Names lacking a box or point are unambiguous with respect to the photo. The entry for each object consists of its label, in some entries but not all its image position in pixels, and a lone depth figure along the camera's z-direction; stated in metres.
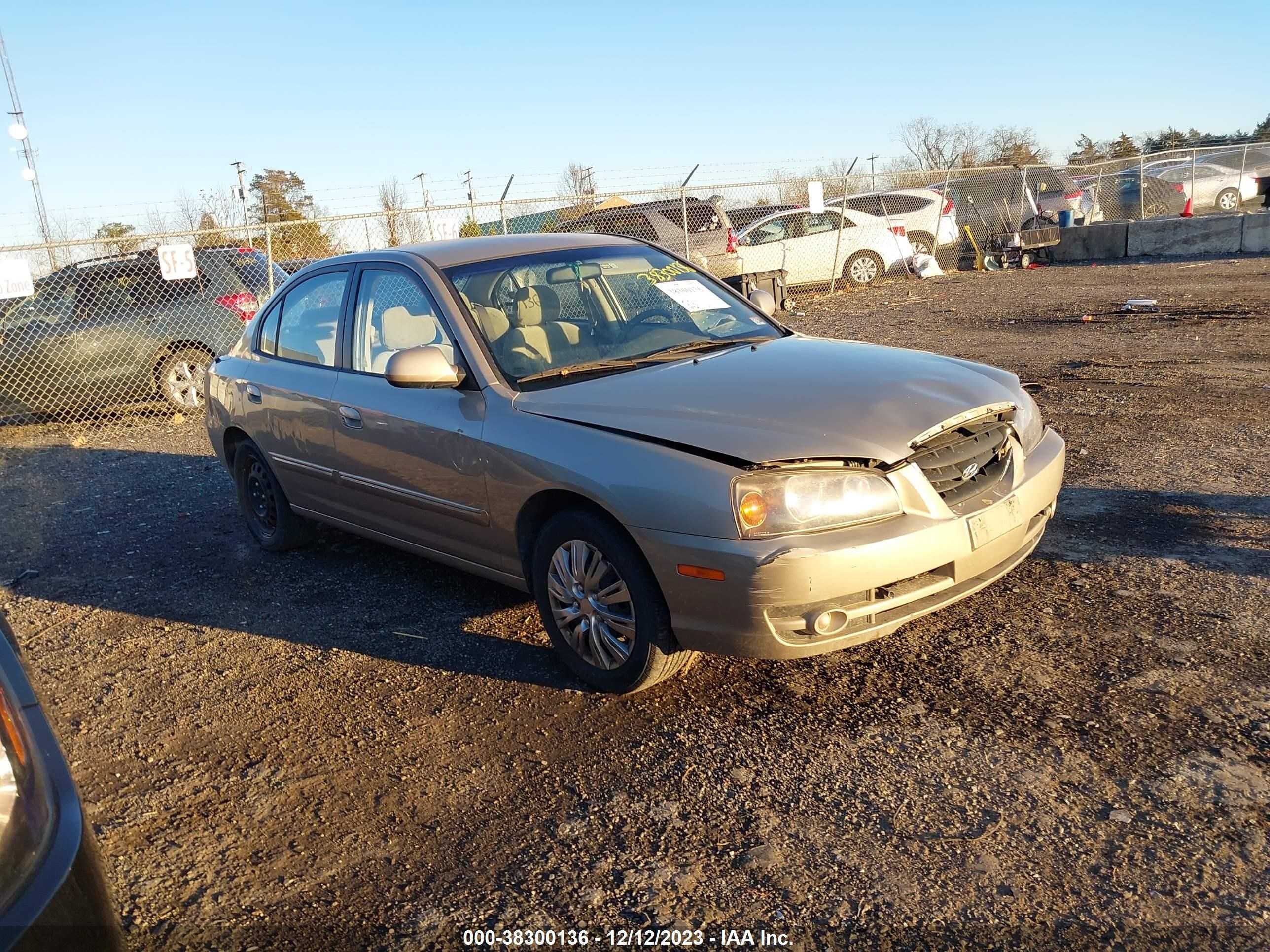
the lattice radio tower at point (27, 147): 25.45
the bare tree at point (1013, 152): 38.78
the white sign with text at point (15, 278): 10.66
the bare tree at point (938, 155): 48.19
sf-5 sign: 11.12
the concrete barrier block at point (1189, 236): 18.80
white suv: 19.39
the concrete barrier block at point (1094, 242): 20.22
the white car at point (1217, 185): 24.20
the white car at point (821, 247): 17.94
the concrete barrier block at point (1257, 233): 18.42
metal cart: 20.33
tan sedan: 3.35
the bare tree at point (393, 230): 15.67
